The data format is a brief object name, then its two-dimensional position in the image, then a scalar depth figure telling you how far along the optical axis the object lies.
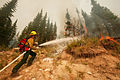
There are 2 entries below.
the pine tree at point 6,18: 17.47
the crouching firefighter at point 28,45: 2.93
